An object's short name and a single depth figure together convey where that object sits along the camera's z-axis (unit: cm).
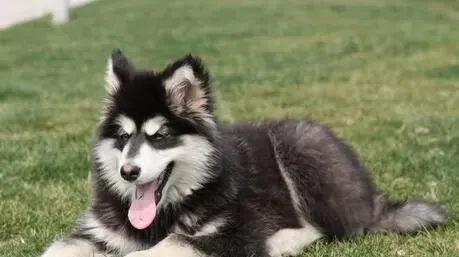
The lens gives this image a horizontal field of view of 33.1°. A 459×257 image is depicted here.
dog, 424
